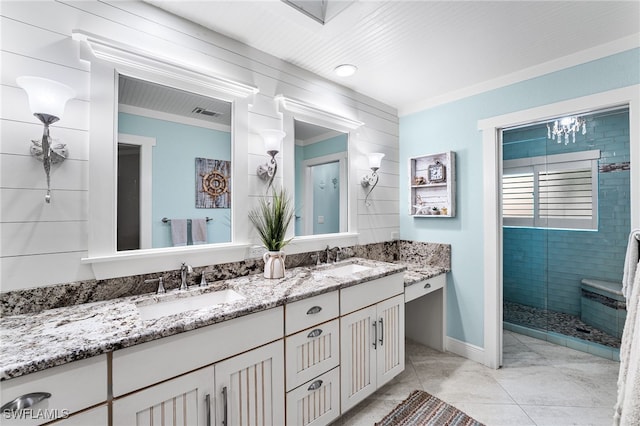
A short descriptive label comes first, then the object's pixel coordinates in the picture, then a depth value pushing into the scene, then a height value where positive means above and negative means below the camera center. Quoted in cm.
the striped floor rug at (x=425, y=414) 186 -134
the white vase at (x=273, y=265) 189 -33
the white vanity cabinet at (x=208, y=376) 106 -68
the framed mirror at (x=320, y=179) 232 +29
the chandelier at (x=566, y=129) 284 +87
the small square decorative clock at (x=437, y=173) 274 +39
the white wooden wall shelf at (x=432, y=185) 271 +28
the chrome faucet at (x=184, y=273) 164 -34
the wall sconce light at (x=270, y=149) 196 +44
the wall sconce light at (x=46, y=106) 116 +45
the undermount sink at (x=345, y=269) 232 -46
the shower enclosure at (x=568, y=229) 264 -17
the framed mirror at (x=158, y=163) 144 +29
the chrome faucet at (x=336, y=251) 243 -32
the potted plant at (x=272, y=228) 190 -10
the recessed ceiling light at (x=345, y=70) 226 +114
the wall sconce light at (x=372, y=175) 268 +38
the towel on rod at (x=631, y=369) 88 -56
